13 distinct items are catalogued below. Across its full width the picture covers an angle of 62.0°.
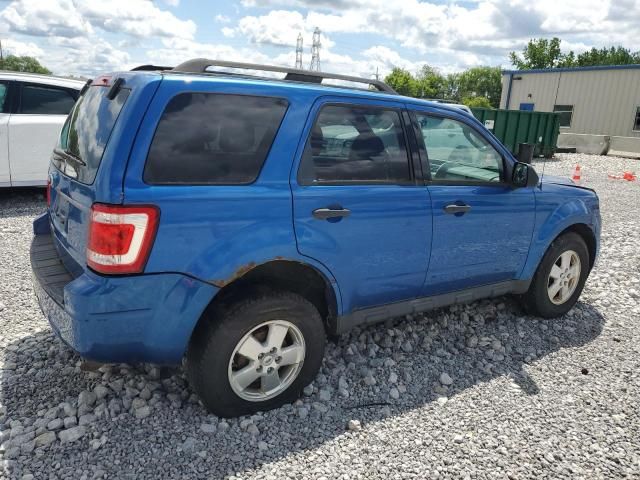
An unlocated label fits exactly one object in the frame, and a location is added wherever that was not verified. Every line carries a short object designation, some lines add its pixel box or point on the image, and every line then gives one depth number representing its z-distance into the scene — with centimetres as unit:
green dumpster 1839
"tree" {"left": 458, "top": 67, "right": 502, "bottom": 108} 12556
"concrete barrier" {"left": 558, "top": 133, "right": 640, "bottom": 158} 2248
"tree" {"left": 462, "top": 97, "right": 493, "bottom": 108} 9219
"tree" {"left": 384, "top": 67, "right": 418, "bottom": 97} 11572
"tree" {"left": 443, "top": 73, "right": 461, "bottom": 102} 13035
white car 712
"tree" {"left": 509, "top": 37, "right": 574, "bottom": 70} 7804
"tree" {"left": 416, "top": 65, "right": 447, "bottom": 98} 11894
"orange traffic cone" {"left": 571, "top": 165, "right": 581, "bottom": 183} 1350
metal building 2362
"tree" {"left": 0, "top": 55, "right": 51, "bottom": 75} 8963
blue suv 249
